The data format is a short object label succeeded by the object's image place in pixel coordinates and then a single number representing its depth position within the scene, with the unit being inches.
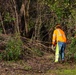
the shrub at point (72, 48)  622.6
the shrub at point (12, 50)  580.1
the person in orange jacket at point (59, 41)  589.9
